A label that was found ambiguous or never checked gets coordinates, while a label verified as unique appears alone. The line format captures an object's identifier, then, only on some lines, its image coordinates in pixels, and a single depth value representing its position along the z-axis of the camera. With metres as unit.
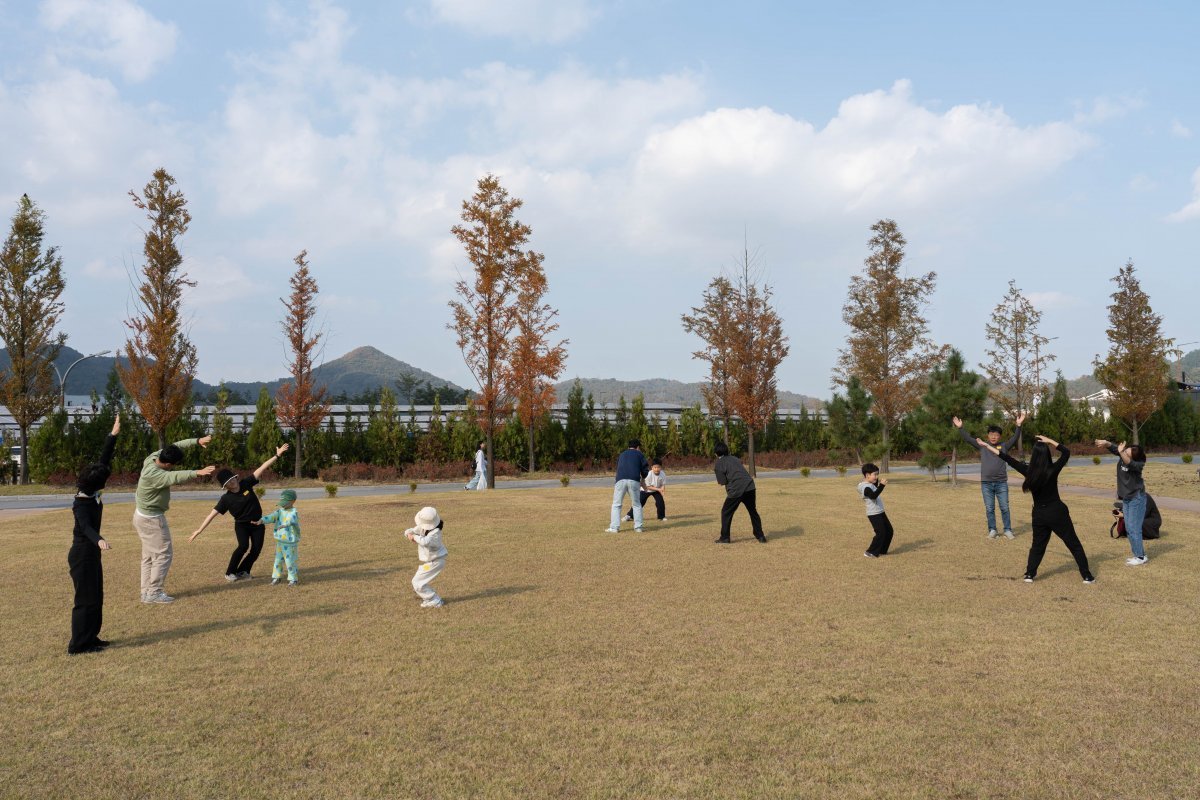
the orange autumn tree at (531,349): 27.86
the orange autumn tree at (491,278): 27.52
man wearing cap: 10.34
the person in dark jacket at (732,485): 13.23
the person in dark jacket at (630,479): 14.46
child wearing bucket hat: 8.51
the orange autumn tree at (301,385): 33.31
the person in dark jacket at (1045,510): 9.83
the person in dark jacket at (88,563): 6.93
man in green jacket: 8.61
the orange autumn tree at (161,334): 29.02
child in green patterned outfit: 10.05
